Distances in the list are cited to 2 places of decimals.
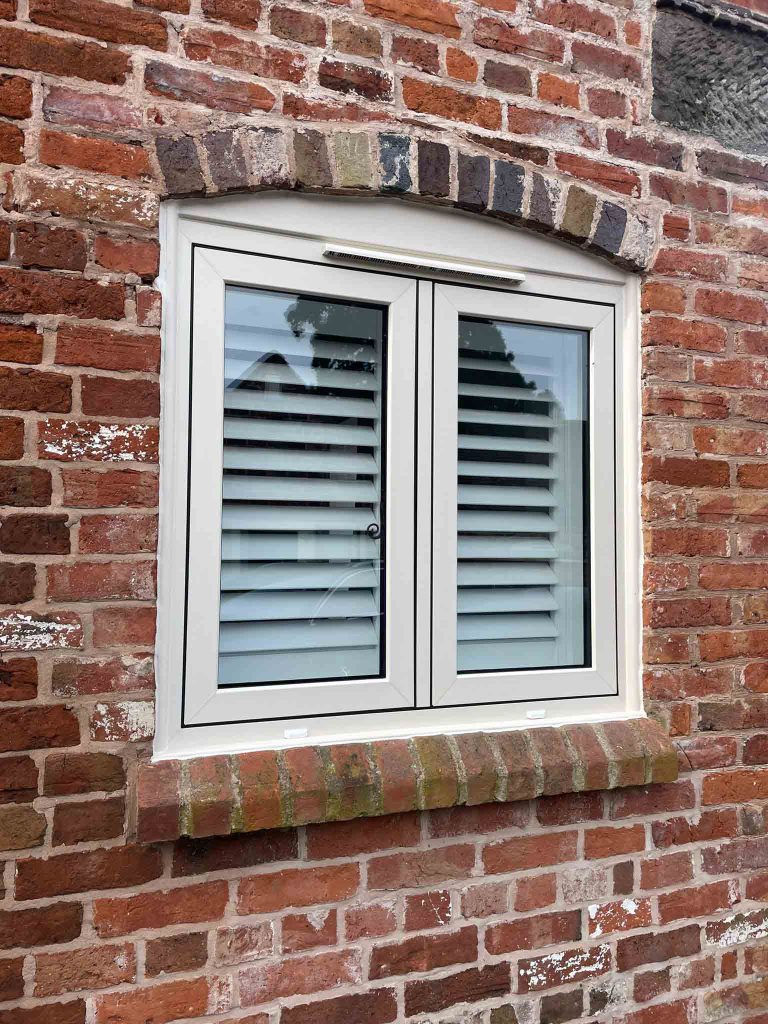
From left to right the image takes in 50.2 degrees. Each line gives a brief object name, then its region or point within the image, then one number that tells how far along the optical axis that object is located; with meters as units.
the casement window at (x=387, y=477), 2.10
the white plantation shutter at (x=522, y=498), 2.42
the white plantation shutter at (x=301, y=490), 2.17
